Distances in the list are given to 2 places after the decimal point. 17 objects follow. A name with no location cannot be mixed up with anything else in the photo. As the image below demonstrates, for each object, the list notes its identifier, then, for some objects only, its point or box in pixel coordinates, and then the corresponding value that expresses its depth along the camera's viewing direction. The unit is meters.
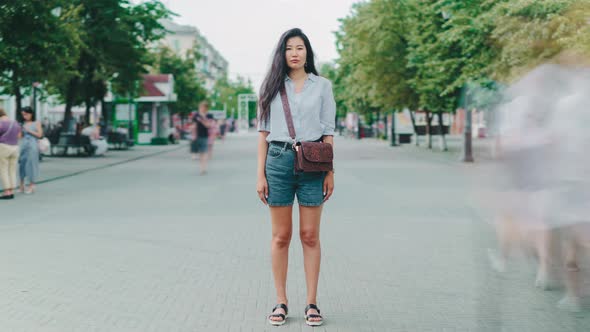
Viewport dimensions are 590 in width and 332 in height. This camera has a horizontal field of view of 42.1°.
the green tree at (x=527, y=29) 15.04
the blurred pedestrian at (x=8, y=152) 14.64
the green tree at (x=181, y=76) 61.59
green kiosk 44.88
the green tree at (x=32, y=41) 18.56
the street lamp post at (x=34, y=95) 27.65
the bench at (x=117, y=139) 38.50
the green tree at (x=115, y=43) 29.61
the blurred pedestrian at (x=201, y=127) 22.94
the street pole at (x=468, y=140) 26.94
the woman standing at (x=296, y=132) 5.00
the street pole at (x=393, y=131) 45.56
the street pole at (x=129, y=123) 43.76
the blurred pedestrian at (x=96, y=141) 32.44
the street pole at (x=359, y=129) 66.95
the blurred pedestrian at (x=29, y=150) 15.56
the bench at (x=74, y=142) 31.52
